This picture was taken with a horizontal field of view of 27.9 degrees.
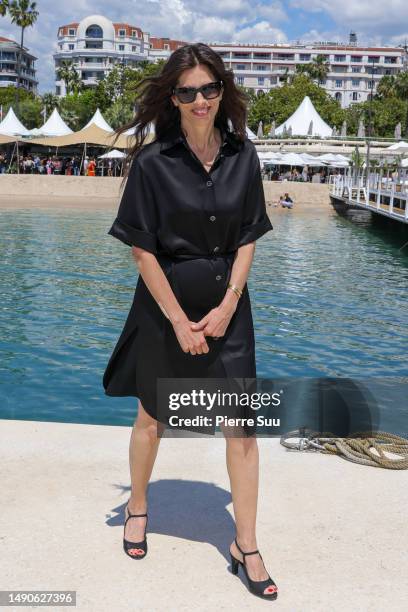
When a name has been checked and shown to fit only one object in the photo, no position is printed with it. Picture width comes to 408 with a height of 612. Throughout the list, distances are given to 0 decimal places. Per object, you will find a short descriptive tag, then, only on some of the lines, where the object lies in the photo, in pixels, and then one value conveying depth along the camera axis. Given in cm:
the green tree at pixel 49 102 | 9442
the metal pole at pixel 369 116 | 8650
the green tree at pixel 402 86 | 10475
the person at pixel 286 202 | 3769
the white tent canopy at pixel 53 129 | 4972
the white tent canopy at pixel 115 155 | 4691
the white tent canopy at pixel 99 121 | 4909
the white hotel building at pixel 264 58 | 16562
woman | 278
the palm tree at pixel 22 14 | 7425
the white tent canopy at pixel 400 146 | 4151
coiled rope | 392
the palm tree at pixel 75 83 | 10588
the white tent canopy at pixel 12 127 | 5006
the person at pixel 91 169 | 4653
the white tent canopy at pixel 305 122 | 5334
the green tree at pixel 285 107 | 8394
